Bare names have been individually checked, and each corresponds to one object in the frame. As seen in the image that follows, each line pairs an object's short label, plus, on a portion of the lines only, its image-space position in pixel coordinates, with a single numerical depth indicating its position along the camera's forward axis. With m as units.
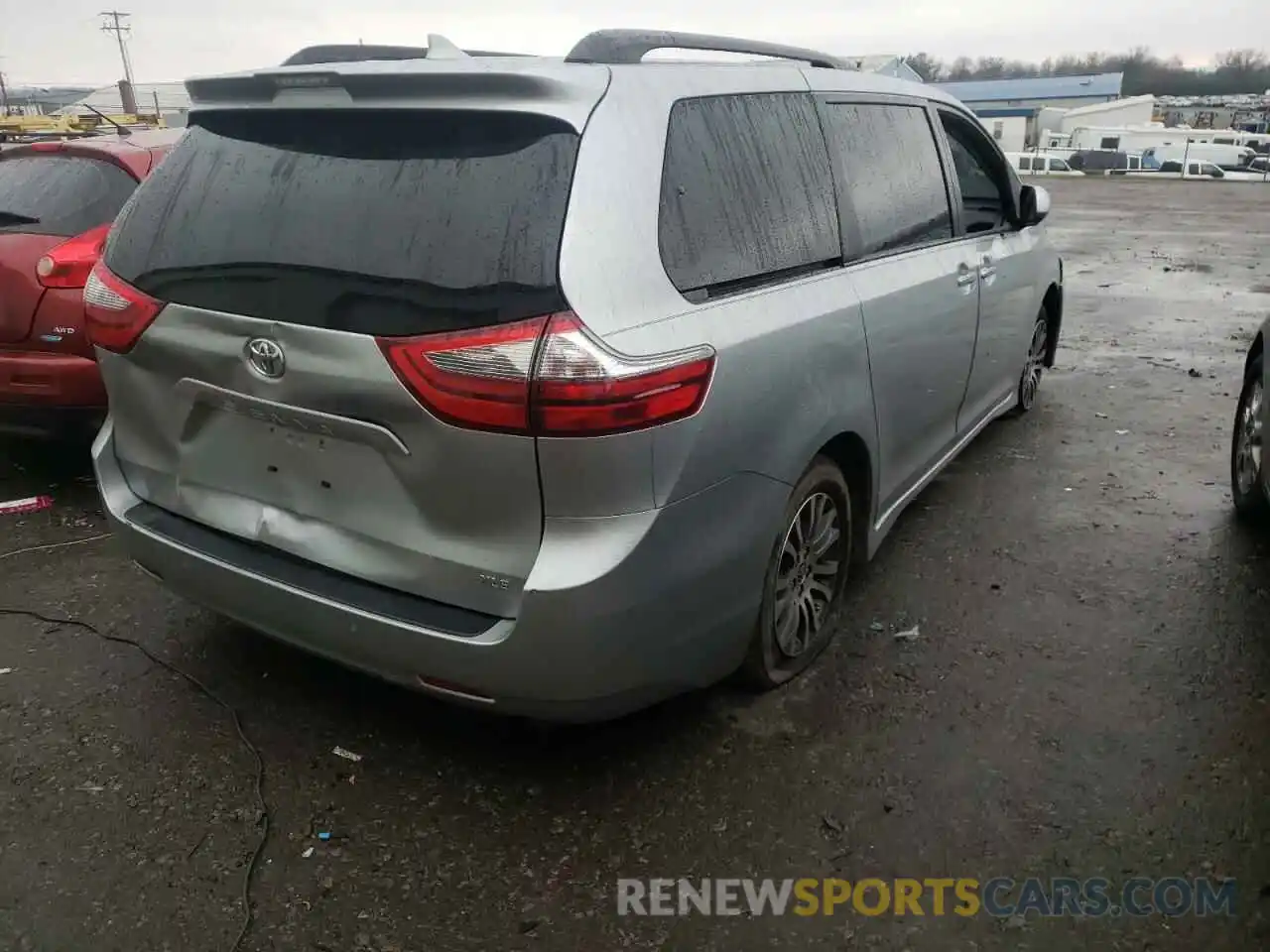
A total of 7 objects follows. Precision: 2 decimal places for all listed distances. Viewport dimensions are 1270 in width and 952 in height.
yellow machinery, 18.69
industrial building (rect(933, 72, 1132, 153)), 64.31
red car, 4.32
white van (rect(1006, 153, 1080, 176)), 41.12
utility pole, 72.40
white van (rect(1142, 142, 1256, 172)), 43.75
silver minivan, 2.22
